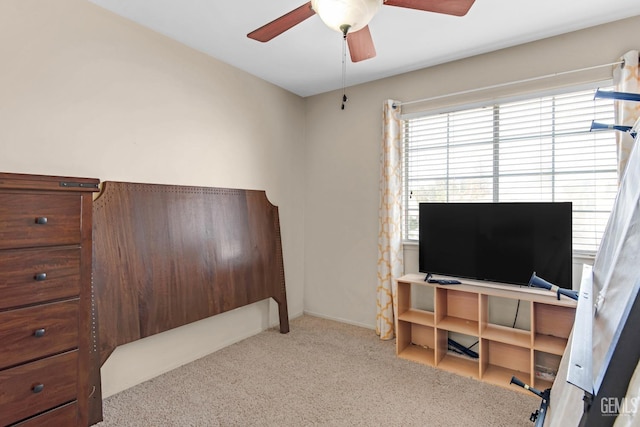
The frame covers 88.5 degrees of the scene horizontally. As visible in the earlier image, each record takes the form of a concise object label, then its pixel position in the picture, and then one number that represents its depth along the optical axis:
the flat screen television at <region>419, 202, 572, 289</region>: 2.34
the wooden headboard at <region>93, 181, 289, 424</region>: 2.11
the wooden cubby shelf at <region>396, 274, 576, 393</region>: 2.35
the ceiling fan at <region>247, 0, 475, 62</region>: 1.35
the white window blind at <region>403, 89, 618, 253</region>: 2.40
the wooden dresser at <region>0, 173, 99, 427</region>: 1.39
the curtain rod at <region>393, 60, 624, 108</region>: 2.36
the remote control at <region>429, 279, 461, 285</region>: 2.68
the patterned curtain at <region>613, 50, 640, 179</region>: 2.15
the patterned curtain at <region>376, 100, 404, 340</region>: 3.14
